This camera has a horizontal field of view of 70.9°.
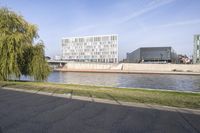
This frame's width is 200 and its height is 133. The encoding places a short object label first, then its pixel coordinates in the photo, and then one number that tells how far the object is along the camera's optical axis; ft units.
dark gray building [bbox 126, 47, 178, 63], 266.47
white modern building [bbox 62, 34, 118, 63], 281.26
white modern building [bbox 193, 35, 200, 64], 235.38
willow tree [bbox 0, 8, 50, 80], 38.67
